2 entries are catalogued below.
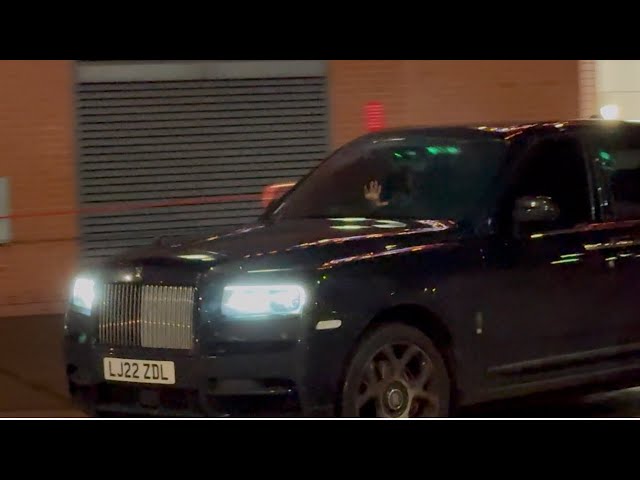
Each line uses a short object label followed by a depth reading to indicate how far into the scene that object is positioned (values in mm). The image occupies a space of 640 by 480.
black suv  12320
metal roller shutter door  23828
